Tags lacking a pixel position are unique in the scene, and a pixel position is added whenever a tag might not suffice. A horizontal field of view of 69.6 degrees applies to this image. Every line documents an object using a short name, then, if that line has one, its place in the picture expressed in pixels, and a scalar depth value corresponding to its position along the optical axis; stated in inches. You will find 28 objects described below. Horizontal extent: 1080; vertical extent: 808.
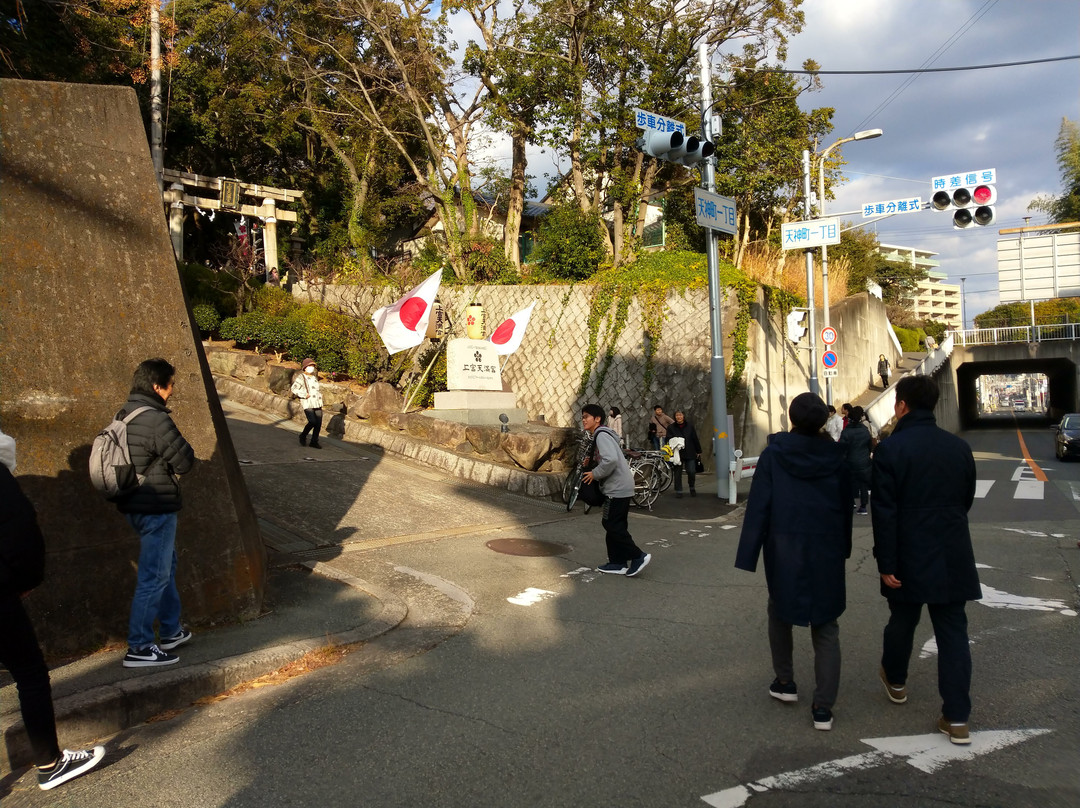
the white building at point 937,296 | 4414.4
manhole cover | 351.9
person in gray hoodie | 301.7
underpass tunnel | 1787.6
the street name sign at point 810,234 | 682.8
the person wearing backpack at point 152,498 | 188.5
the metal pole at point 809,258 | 828.6
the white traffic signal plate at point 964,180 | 543.8
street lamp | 876.6
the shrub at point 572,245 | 872.3
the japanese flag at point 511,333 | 627.5
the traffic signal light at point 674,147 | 462.0
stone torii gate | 962.1
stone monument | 618.5
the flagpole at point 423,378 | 680.0
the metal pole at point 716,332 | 534.3
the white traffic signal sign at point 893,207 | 628.1
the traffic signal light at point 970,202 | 545.0
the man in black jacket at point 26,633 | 138.7
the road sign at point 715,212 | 504.4
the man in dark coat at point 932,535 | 156.9
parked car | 912.3
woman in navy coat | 163.5
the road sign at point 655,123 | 477.7
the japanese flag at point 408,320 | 570.3
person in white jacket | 561.3
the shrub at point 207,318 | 846.5
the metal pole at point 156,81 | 785.3
